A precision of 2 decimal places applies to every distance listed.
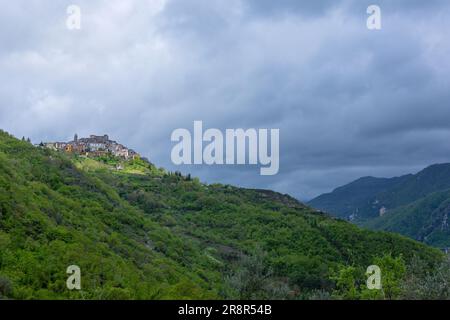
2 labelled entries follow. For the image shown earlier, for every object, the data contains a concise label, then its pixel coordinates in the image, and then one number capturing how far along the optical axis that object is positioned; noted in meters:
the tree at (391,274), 41.81
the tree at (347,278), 53.91
